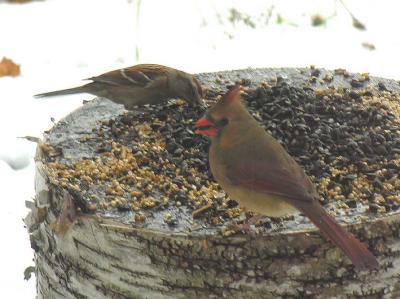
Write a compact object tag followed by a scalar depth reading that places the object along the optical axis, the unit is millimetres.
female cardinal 4902
